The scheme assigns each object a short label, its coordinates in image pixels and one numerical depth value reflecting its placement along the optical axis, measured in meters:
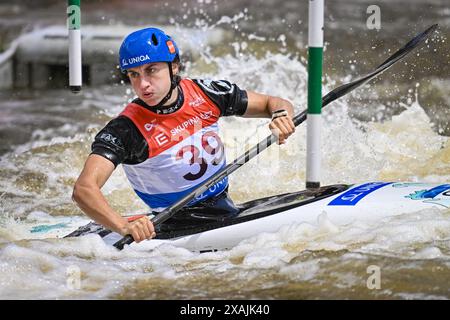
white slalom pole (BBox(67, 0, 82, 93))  8.52
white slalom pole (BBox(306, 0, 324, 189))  7.12
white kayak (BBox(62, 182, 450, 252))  7.67
